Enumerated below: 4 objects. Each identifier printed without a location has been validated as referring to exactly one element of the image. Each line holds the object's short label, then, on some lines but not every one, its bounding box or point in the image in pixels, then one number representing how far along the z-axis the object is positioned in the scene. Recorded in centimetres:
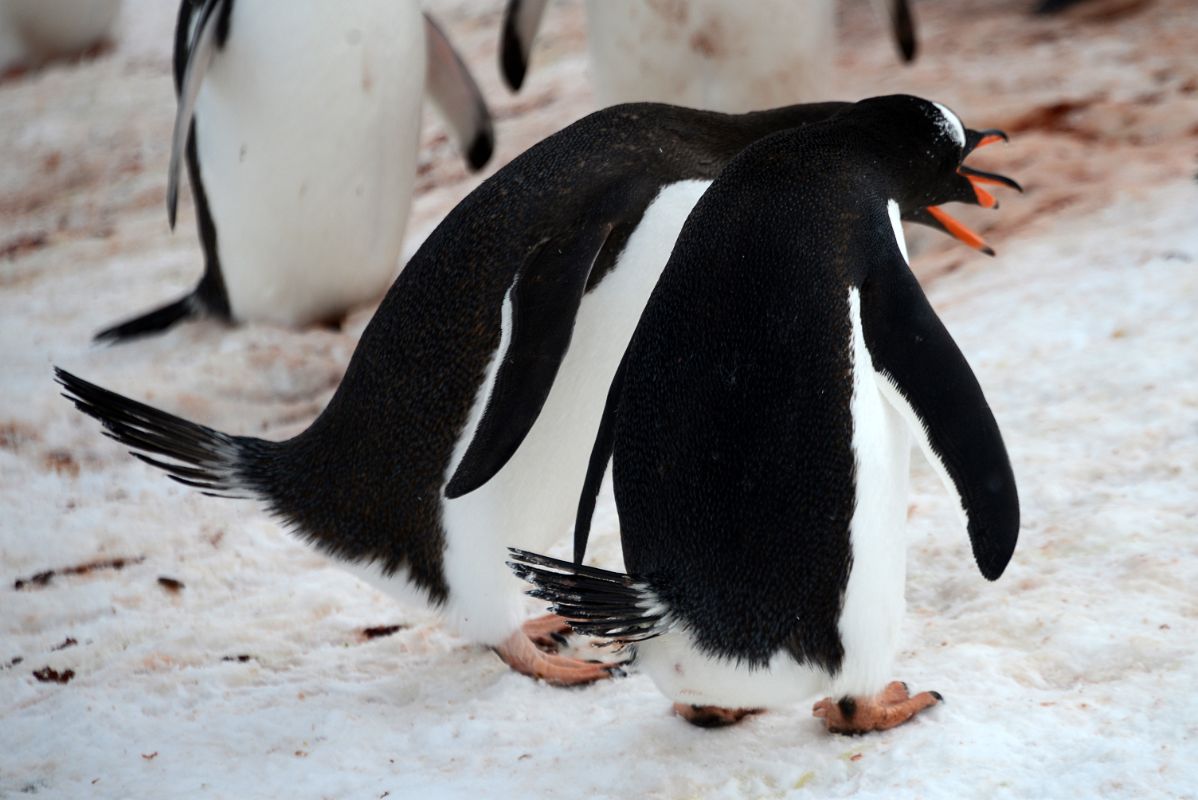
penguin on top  628
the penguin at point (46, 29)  1267
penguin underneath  644
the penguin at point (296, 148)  727
